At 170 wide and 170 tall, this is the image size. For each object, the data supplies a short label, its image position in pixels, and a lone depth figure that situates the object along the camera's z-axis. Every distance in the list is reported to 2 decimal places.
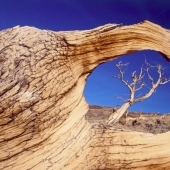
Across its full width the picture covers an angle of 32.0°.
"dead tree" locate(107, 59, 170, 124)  13.15
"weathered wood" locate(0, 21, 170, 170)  2.51
